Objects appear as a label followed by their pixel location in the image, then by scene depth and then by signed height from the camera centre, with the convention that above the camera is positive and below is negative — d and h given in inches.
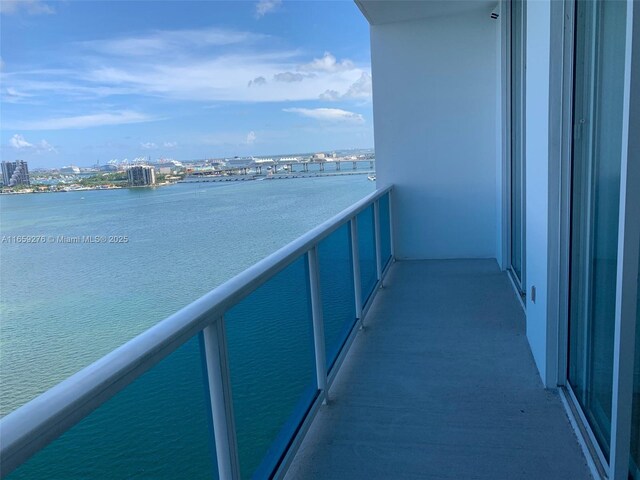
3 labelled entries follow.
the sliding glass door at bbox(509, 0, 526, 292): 165.2 +3.9
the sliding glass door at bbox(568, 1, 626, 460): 70.0 -9.1
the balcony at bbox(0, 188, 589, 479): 37.7 -37.8
